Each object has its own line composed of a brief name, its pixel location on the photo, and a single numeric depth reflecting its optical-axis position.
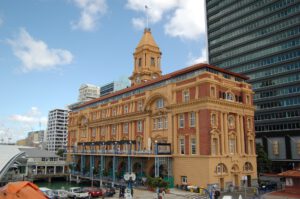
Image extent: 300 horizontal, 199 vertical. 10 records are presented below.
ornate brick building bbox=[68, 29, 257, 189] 48.91
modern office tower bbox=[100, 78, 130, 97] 174.75
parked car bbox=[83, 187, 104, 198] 45.00
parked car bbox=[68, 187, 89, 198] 43.53
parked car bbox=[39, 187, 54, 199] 40.32
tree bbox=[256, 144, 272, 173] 65.00
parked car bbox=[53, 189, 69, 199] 42.70
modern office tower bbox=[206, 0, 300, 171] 77.00
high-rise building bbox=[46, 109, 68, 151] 192.62
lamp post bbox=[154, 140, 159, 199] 51.33
